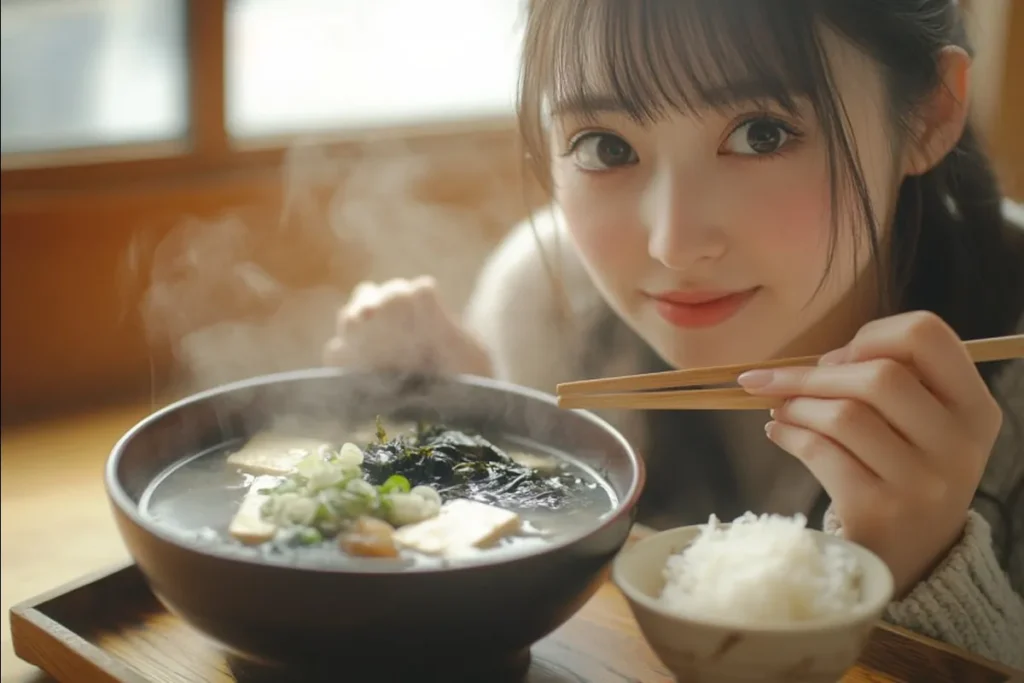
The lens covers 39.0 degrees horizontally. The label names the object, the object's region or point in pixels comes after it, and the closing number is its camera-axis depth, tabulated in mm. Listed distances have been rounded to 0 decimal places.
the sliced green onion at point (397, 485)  485
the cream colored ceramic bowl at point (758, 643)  417
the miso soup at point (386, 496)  455
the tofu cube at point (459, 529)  457
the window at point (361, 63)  1093
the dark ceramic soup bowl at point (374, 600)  420
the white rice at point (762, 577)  433
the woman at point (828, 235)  491
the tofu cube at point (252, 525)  455
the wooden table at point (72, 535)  490
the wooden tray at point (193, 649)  485
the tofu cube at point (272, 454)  520
